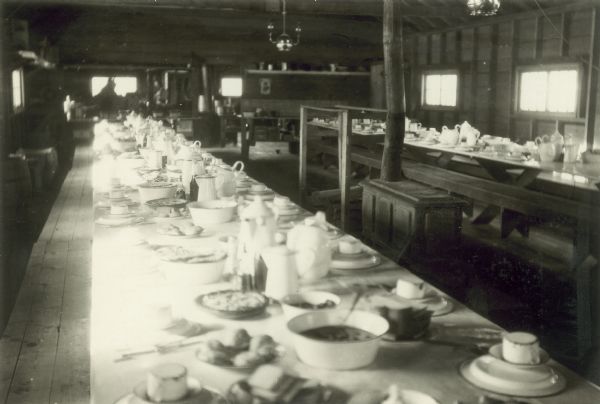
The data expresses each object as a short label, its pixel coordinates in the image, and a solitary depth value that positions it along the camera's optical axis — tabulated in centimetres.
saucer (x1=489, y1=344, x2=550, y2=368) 172
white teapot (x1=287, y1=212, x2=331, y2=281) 252
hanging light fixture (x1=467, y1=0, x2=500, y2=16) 686
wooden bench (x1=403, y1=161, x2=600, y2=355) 428
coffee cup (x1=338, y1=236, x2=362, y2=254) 294
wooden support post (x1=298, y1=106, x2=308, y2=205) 743
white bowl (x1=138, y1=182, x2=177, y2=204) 443
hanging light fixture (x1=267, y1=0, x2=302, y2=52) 1017
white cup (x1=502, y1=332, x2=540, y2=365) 172
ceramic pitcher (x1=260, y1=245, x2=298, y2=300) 230
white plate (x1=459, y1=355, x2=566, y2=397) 164
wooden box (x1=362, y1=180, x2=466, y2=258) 516
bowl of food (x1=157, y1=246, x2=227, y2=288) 253
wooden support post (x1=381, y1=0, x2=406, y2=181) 653
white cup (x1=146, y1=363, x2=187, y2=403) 154
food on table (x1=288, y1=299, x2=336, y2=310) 209
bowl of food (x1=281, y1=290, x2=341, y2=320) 206
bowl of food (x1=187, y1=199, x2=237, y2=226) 368
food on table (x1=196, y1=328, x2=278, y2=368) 178
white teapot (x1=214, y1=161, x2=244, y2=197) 451
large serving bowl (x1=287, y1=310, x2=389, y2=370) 173
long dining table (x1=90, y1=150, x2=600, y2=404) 169
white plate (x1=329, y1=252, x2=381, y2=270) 282
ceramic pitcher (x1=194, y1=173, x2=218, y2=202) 394
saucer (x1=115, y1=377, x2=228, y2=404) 155
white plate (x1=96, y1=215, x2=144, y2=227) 372
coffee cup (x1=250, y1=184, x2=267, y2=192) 481
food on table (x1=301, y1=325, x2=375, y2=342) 183
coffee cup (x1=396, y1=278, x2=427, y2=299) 234
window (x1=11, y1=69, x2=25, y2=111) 1245
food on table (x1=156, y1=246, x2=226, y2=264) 259
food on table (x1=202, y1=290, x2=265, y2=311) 216
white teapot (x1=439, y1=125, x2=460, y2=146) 862
